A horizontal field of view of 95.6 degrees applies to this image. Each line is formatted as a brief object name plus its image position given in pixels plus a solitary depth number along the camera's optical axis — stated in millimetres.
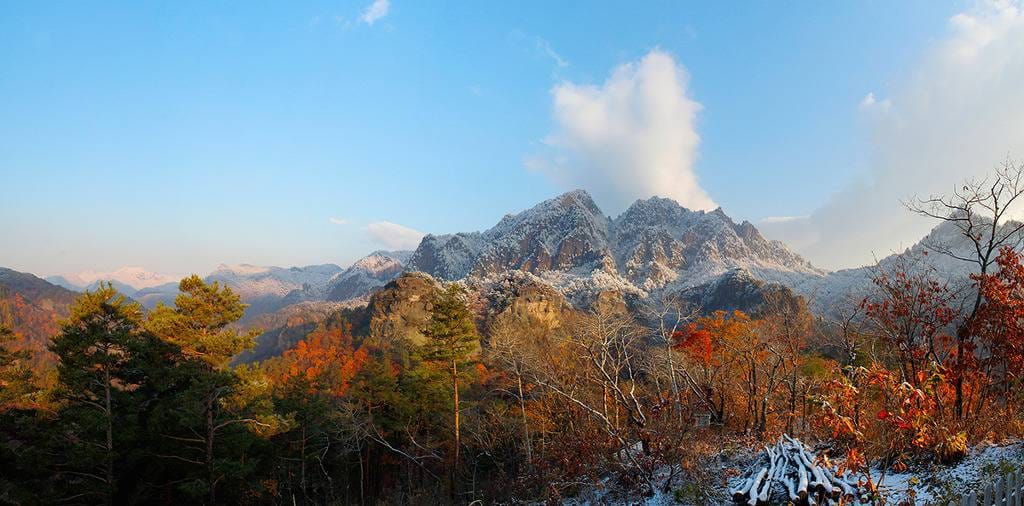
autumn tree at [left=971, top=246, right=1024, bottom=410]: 9008
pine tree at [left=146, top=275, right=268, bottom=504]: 17375
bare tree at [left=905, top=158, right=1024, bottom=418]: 9953
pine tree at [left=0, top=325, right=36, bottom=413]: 18922
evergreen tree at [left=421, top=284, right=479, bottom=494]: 22688
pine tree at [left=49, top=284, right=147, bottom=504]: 16281
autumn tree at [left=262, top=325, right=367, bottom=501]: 24062
